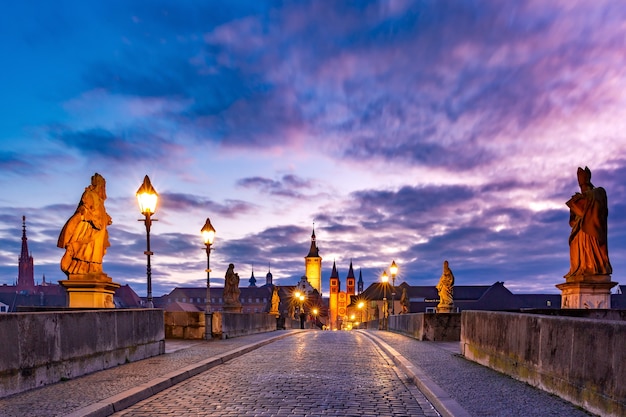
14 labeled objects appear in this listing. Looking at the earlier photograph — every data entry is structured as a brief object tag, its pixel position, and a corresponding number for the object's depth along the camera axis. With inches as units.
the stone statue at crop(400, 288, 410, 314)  1642.5
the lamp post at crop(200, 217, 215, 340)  758.6
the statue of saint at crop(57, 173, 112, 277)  519.2
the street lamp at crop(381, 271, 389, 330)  1381.3
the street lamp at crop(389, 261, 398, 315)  1269.7
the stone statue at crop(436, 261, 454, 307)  1036.5
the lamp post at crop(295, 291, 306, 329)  2192.7
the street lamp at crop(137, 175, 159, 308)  568.7
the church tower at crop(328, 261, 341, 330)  7684.1
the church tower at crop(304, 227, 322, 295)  7293.3
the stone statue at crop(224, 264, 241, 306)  1206.3
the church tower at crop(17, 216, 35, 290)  6018.7
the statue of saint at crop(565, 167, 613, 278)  522.6
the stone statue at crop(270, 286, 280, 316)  1778.1
